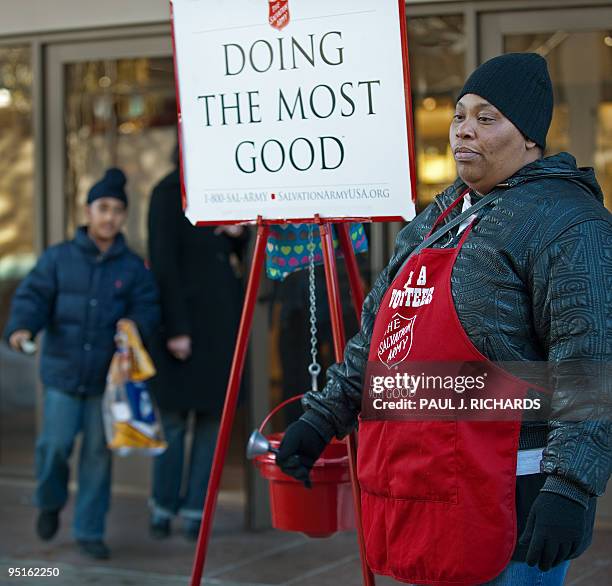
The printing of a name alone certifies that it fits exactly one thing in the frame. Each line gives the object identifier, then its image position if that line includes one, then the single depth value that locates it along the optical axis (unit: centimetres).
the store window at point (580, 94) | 1182
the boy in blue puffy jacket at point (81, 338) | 1100
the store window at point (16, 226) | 1430
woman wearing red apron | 488
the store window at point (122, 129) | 1373
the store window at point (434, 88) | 1237
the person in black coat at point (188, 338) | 1168
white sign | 676
